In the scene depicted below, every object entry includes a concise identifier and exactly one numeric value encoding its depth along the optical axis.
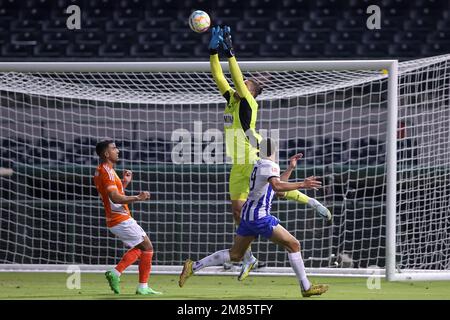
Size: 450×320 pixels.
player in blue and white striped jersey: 14.53
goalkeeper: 17.33
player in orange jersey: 16.05
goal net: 21.02
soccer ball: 17.42
